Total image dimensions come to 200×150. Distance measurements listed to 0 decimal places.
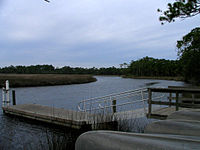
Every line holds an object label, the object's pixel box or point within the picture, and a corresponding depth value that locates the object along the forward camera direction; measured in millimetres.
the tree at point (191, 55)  22612
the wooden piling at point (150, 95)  6951
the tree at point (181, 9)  8453
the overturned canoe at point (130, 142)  1856
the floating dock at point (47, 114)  7565
